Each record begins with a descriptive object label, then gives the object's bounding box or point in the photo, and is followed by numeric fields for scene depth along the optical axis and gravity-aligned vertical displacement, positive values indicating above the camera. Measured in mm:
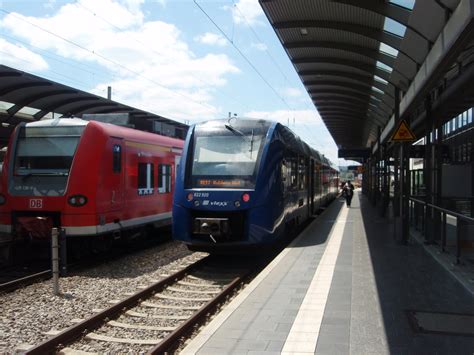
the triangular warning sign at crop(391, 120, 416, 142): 10977 +973
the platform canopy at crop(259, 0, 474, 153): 7059 +2850
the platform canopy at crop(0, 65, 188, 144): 13484 +2515
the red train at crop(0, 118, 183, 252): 9695 -24
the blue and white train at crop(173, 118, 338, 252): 9289 -142
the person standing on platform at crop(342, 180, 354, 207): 26908 -768
